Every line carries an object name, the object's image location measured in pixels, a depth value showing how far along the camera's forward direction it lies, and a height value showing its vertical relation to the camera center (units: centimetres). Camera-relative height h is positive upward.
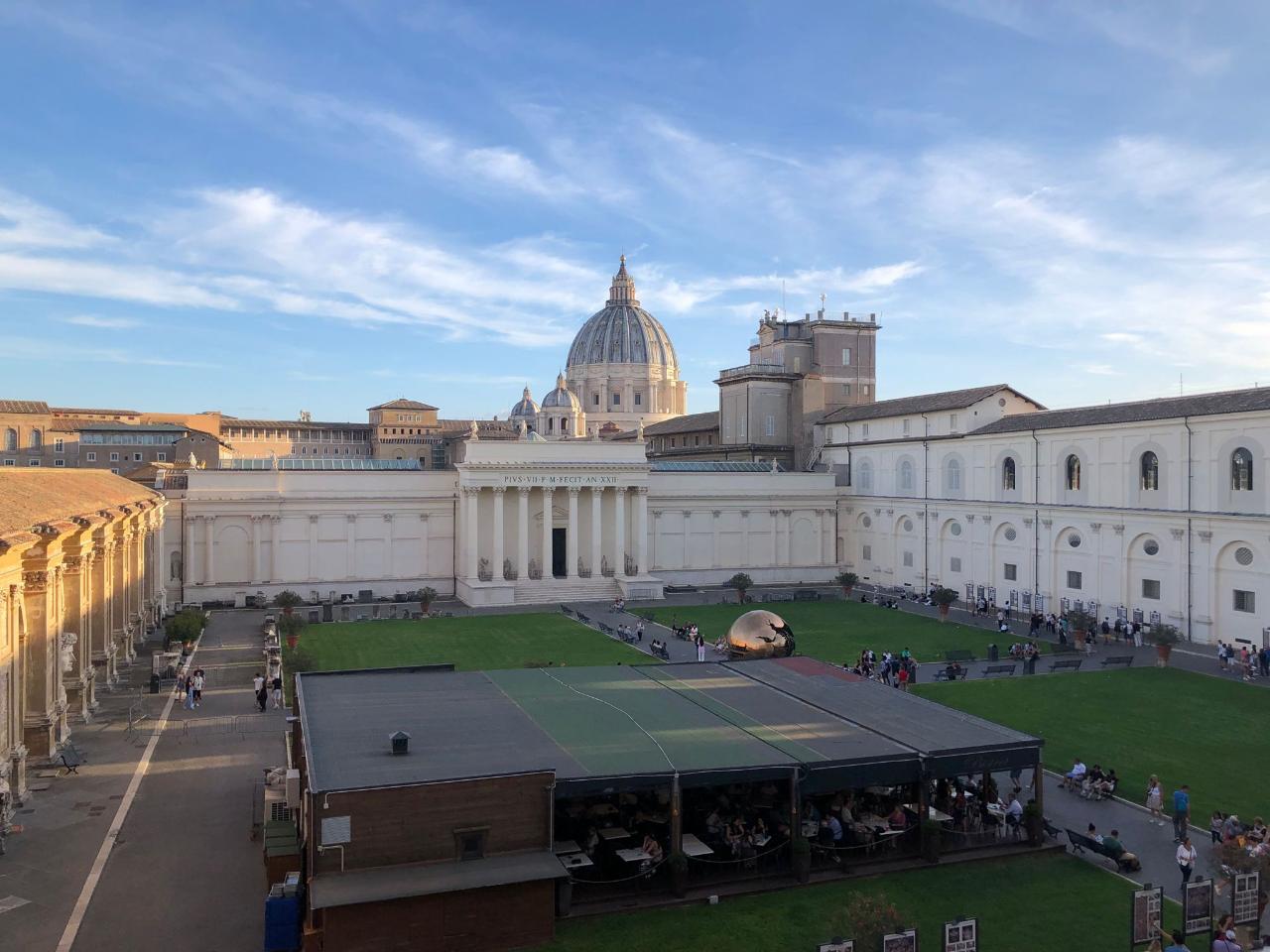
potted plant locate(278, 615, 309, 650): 4312 -582
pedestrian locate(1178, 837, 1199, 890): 1809 -664
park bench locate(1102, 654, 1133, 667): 3831 -640
